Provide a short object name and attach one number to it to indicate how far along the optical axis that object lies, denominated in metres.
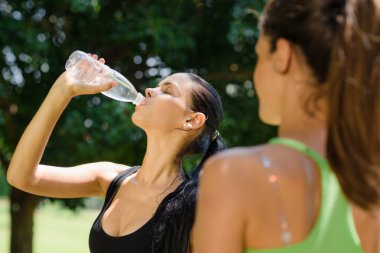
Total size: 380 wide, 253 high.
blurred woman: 1.36
